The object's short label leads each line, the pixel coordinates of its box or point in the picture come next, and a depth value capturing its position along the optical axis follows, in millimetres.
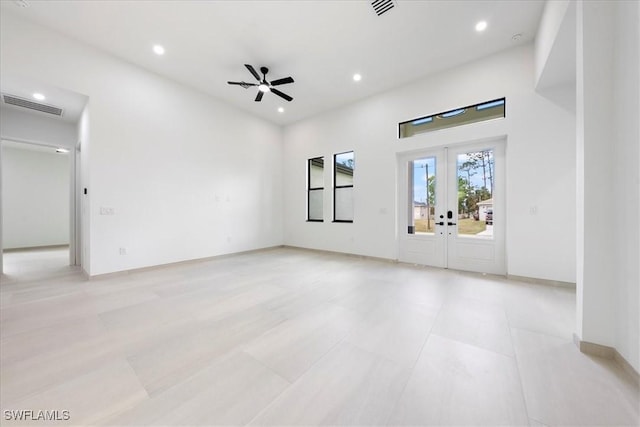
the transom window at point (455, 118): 4076
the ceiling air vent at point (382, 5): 2980
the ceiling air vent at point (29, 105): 3922
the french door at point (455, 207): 4152
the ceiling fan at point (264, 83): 4020
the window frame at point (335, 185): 6196
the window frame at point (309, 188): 6825
